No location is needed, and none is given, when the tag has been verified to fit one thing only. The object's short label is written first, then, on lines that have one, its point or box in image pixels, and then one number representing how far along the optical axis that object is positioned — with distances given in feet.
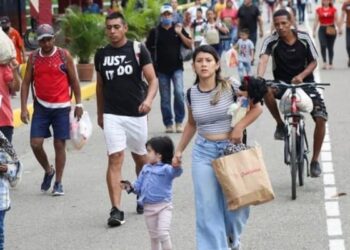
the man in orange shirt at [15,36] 62.49
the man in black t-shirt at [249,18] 88.07
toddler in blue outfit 25.46
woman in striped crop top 24.38
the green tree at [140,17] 89.73
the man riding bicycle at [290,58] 35.50
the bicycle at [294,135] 34.32
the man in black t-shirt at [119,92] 31.55
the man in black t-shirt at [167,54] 50.80
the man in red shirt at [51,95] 36.11
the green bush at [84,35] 74.23
